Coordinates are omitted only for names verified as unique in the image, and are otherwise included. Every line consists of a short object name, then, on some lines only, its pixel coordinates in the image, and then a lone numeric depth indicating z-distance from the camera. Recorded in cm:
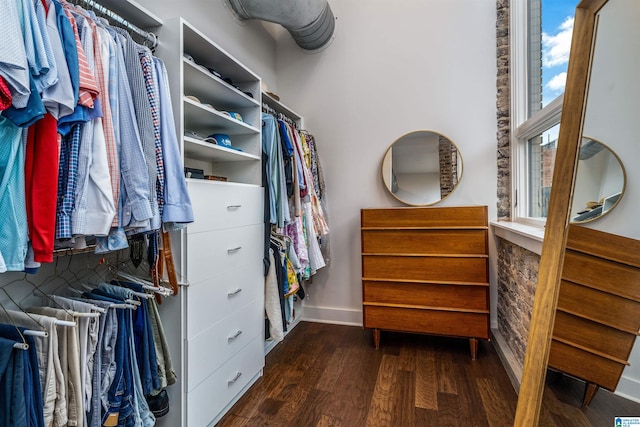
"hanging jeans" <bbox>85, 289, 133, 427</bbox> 108
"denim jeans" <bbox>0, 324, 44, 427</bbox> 81
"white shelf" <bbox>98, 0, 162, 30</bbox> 119
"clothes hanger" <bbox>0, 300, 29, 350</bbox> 81
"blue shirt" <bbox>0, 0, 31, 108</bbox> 70
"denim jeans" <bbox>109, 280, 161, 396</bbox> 118
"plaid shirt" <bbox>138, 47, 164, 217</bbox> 115
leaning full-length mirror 81
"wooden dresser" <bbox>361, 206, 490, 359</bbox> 216
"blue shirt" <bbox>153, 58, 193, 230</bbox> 116
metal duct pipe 217
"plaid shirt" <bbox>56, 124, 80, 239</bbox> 86
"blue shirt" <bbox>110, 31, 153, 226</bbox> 101
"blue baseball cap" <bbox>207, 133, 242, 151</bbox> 170
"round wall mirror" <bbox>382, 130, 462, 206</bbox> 255
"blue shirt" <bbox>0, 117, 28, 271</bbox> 75
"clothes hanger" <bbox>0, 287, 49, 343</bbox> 86
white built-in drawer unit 136
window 162
